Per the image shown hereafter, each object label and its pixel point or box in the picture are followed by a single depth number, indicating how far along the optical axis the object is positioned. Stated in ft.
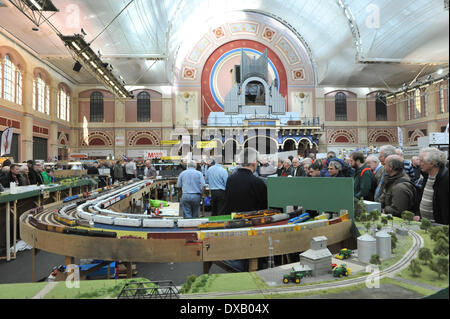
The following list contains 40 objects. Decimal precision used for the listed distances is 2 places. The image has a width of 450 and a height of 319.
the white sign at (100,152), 65.98
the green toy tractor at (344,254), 5.58
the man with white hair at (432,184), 5.07
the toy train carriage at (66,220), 8.13
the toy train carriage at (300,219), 7.78
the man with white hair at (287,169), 21.86
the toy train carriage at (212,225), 7.36
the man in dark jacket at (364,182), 12.22
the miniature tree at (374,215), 7.66
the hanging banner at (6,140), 28.27
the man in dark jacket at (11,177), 18.90
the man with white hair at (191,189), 15.74
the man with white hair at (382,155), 11.28
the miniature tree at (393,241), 5.45
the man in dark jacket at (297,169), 18.89
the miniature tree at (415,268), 3.90
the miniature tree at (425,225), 6.00
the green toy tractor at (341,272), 4.47
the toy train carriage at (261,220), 7.61
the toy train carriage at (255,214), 8.42
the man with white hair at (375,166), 13.14
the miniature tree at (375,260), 4.70
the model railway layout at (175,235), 6.55
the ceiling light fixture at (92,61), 26.68
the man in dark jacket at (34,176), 22.74
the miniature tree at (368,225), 6.97
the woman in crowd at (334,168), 11.20
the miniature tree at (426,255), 3.89
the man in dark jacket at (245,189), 9.98
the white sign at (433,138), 23.48
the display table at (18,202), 14.29
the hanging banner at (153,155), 51.08
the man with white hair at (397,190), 8.80
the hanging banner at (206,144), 52.88
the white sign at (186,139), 47.61
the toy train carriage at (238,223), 7.40
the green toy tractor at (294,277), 4.28
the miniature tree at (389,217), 7.62
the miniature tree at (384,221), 7.24
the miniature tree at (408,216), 7.25
